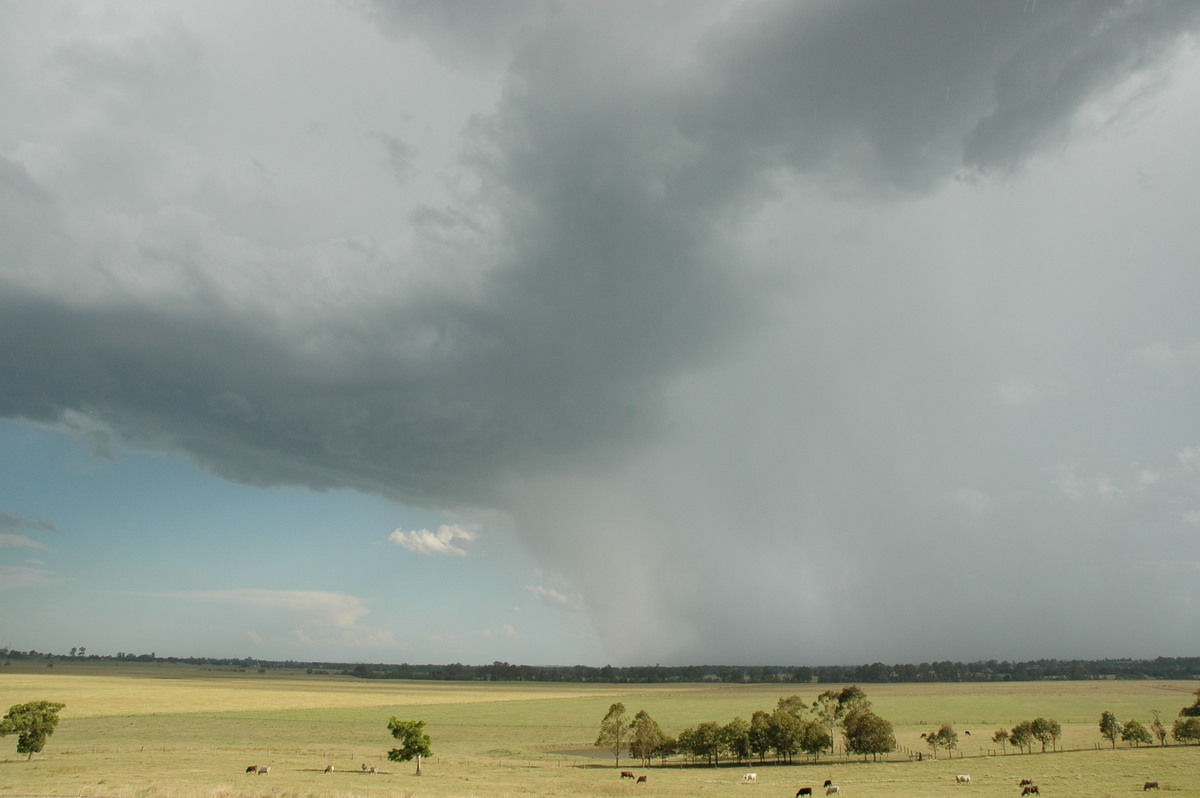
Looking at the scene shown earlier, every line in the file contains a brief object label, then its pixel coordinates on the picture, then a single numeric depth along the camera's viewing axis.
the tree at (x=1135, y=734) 99.62
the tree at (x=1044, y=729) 98.19
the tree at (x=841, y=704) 120.56
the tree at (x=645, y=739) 97.69
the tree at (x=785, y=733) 97.94
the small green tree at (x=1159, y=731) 103.81
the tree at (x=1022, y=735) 97.75
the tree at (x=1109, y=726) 103.81
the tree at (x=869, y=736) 96.62
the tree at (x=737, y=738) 99.56
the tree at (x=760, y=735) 99.50
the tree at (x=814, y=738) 97.44
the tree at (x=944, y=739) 97.06
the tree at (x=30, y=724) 74.31
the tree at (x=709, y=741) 99.06
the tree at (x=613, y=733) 100.19
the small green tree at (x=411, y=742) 78.81
